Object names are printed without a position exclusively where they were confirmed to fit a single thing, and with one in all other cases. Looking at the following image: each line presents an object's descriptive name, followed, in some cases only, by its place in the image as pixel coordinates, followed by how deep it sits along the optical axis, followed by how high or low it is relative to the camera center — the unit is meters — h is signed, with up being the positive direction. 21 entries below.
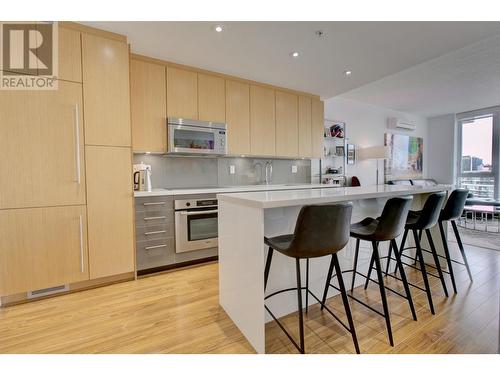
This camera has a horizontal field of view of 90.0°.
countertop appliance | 2.81 +0.01
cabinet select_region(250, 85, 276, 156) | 3.65 +0.83
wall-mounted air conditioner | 5.84 +1.23
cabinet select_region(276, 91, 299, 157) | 3.92 +0.82
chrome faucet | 4.18 +0.07
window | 5.77 +0.54
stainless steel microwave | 2.97 +0.50
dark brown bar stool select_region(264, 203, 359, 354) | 1.33 -0.32
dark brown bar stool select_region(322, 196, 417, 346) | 1.63 -0.34
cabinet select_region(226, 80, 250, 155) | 3.43 +0.84
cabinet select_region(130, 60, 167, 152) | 2.79 +0.82
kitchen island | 1.42 -0.53
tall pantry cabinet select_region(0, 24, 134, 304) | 2.02 +0.04
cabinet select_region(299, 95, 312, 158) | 4.15 +0.84
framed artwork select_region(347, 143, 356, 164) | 5.12 +0.45
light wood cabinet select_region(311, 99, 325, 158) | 4.31 +0.87
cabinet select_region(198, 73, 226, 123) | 3.20 +1.03
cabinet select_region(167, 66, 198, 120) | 2.99 +1.03
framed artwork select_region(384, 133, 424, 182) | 5.88 +0.46
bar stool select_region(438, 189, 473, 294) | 2.32 -0.30
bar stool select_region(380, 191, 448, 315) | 1.93 -0.35
